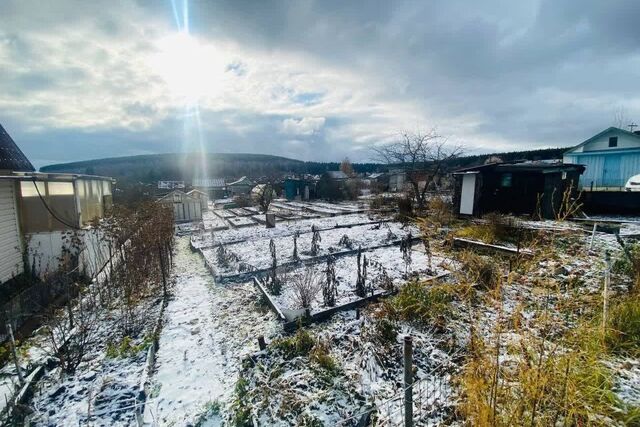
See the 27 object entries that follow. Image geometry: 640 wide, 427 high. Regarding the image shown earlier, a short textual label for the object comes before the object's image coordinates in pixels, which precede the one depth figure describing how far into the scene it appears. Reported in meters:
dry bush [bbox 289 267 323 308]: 4.54
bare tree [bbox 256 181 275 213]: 16.35
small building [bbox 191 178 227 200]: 40.17
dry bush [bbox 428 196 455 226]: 11.42
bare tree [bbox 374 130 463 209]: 17.31
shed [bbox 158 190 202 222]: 16.48
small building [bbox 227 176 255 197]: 37.92
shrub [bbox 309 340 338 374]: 3.14
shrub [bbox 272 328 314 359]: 3.49
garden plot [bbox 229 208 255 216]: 18.46
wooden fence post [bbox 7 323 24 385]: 2.93
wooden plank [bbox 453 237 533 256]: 6.90
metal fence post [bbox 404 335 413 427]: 1.98
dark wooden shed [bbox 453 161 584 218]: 12.42
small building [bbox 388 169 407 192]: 40.90
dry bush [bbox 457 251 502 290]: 4.78
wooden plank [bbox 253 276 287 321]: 4.43
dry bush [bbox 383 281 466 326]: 3.92
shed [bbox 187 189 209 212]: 17.07
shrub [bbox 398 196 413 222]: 12.81
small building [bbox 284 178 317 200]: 30.44
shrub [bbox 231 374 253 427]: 2.59
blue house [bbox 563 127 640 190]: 17.72
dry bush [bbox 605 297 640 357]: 3.03
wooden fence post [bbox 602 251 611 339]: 3.00
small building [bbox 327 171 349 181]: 28.95
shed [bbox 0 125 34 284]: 6.29
